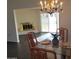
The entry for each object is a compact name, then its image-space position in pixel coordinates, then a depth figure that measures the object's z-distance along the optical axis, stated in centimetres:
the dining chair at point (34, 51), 104
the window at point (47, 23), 406
